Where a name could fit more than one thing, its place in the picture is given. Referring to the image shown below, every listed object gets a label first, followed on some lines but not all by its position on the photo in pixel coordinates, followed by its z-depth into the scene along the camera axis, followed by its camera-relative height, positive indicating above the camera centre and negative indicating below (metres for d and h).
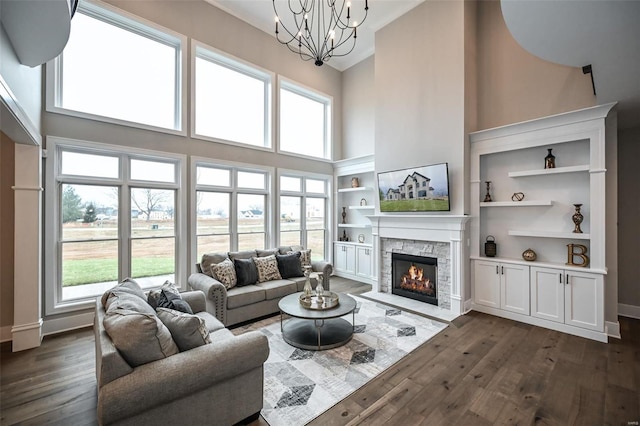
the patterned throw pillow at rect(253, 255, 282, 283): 4.48 -0.94
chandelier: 5.09 +4.00
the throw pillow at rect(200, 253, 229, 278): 4.15 -0.75
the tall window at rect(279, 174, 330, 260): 6.38 +0.02
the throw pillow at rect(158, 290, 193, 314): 2.53 -0.85
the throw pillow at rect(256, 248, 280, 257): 4.90 -0.73
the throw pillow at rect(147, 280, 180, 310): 2.62 -0.82
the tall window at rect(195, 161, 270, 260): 5.05 +0.11
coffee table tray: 3.29 -1.13
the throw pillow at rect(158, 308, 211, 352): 1.94 -0.85
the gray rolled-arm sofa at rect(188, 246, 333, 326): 3.66 -1.15
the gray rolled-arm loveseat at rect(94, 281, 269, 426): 1.56 -1.03
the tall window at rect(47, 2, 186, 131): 3.86 +2.25
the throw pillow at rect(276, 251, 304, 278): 4.75 -0.94
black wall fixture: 2.73 +1.49
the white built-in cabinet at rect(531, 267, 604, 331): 3.40 -1.13
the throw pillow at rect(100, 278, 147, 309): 2.40 -0.72
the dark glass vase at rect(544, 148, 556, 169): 3.88 +0.74
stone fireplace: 4.36 -0.83
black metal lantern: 4.39 -0.57
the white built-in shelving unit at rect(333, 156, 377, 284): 6.40 -0.17
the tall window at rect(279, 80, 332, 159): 6.42 +2.32
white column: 3.19 -0.45
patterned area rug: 2.27 -1.61
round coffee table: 3.15 -1.55
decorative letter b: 3.62 -0.56
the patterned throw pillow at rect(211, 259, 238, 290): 4.01 -0.91
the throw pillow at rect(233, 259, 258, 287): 4.21 -0.93
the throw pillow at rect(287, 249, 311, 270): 4.99 -0.84
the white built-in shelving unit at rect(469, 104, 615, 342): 3.45 -0.11
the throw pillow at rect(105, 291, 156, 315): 2.00 -0.70
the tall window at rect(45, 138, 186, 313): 3.74 -0.09
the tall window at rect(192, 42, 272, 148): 5.11 +2.34
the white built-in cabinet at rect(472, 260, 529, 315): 3.97 -1.13
